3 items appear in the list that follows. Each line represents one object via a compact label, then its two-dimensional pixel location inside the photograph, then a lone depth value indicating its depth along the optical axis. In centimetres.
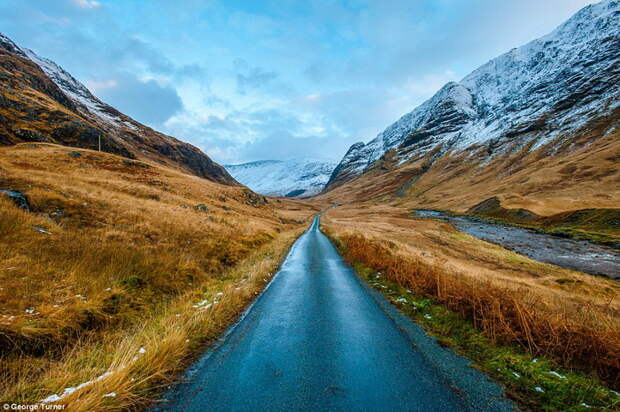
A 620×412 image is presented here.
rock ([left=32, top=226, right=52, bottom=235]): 838
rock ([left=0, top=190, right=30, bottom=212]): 1013
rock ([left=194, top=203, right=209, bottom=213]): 2756
